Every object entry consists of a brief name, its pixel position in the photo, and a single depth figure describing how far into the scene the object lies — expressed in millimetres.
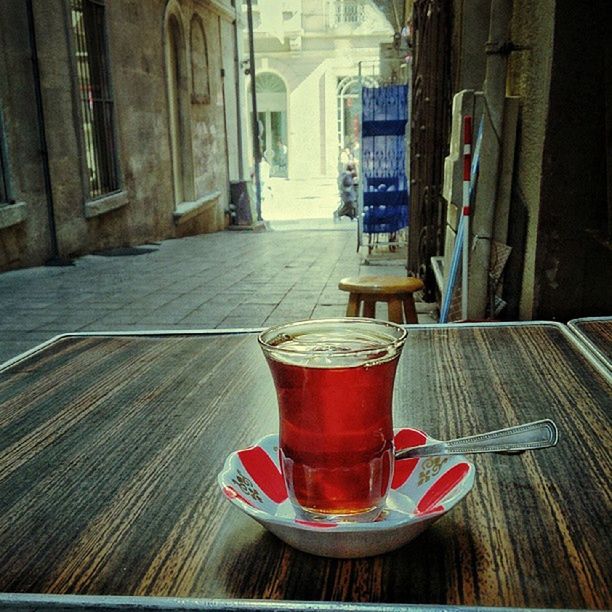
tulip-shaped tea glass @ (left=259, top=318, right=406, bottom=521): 724
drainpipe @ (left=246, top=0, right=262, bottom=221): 14152
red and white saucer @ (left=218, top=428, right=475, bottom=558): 675
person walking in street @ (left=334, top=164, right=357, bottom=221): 15875
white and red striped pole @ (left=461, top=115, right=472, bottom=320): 3459
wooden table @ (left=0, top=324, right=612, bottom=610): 658
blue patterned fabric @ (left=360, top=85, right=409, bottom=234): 8922
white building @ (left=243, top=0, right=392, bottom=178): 24703
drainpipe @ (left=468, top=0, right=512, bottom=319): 3289
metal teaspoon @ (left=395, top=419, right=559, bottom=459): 725
